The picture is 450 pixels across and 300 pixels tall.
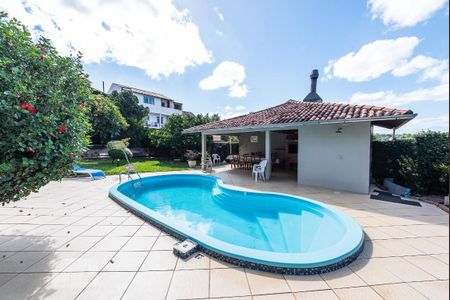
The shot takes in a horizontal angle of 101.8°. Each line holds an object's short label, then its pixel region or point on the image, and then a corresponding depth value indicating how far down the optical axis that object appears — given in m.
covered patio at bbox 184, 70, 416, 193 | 7.25
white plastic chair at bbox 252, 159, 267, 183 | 9.77
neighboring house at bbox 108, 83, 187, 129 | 31.62
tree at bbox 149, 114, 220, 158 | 17.66
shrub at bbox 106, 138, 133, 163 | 14.92
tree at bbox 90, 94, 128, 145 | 18.63
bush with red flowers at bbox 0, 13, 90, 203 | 2.62
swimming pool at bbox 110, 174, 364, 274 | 3.17
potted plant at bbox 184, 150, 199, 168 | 15.09
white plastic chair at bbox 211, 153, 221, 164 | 17.49
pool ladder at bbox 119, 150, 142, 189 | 9.63
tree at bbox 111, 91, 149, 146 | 22.04
